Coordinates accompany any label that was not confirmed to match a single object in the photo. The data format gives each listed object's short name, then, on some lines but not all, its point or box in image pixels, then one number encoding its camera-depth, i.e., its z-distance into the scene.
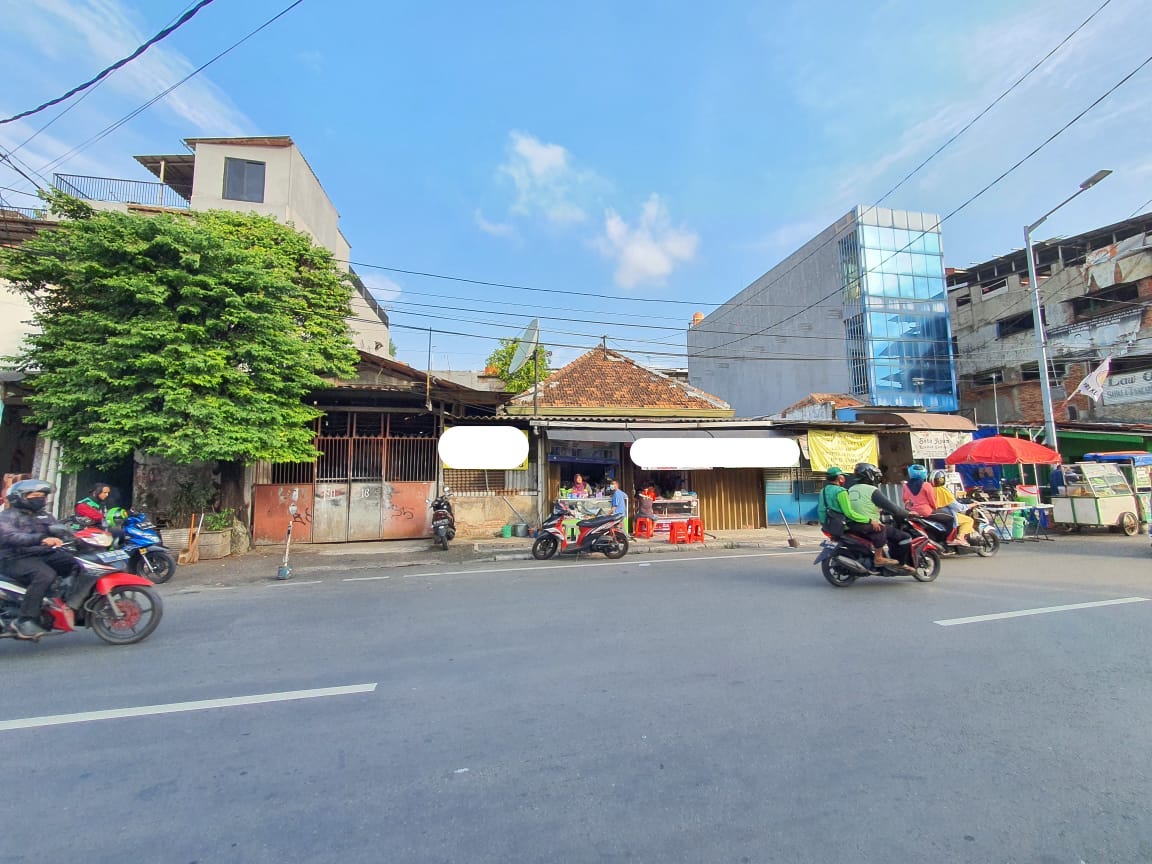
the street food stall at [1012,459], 12.69
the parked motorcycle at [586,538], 10.73
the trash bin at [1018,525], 12.80
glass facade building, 29.72
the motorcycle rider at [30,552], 4.82
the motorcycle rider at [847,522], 7.34
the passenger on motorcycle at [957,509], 10.11
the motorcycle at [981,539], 10.32
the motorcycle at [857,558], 7.37
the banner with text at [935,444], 16.55
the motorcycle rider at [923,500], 8.54
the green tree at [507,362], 25.41
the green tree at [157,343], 10.01
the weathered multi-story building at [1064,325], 24.17
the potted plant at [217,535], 11.24
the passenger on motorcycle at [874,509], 7.26
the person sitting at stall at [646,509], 13.71
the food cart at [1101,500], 13.45
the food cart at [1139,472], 14.05
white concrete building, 23.94
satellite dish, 15.80
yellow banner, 15.55
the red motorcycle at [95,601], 4.86
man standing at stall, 11.00
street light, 15.55
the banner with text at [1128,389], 23.59
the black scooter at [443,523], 12.13
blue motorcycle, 8.51
